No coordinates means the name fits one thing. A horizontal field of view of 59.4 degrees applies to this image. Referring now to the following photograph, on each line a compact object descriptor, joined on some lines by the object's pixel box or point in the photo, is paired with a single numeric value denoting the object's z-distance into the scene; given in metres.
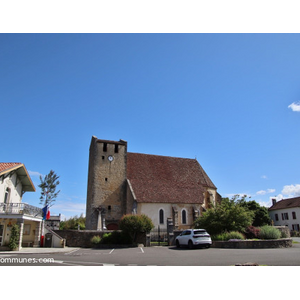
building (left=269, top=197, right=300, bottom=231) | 45.40
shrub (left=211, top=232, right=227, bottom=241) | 19.68
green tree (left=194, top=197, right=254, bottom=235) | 21.76
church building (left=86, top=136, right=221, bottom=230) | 31.20
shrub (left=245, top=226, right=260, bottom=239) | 21.16
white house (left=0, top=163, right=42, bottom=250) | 19.47
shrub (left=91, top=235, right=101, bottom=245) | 22.38
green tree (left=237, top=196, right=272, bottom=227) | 47.41
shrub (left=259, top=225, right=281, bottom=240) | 19.80
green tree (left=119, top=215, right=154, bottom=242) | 22.44
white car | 17.87
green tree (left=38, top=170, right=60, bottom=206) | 43.94
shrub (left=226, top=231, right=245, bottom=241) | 19.42
